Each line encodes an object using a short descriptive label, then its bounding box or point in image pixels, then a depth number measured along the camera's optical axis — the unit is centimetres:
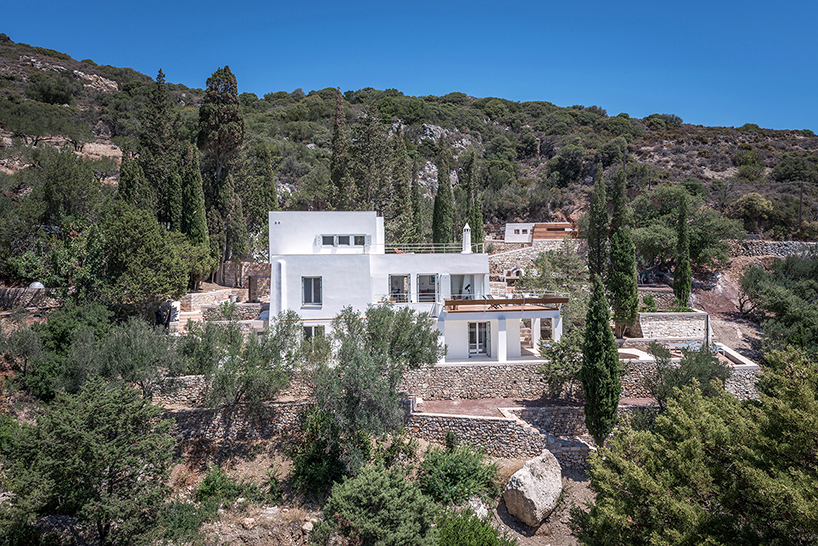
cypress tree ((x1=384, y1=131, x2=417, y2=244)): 3173
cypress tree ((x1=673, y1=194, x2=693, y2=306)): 2922
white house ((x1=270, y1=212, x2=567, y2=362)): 2045
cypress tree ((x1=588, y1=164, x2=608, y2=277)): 3331
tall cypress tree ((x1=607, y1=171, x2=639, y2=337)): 2488
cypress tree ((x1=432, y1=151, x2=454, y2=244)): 3653
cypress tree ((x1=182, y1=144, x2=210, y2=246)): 2842
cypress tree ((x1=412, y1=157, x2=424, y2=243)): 3506
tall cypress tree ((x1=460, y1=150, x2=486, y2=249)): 3916
